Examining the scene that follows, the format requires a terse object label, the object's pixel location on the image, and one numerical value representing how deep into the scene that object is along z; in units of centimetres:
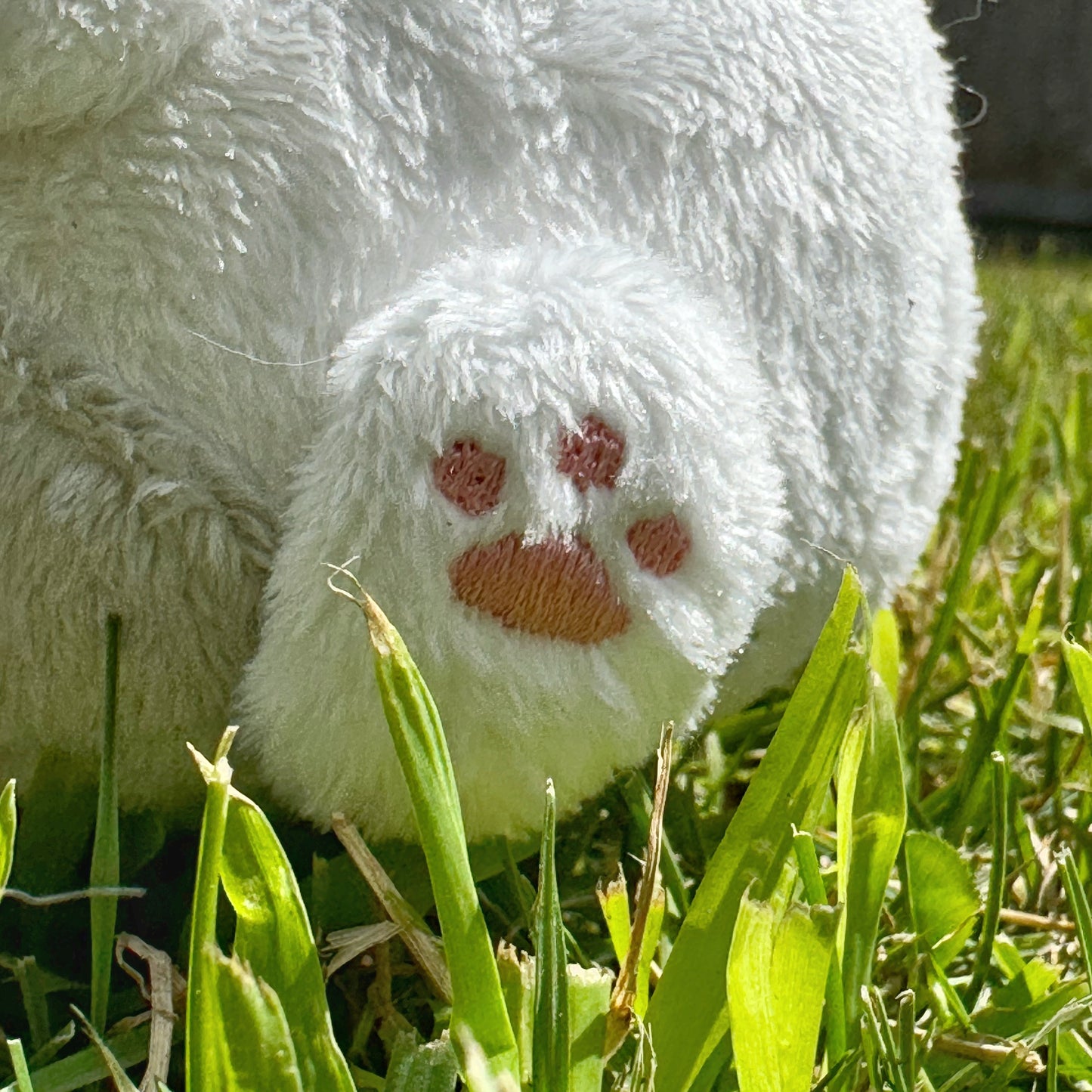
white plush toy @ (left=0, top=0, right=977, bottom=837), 20
